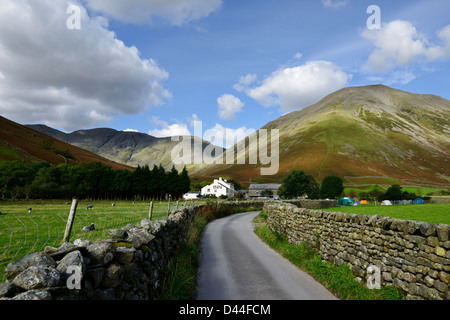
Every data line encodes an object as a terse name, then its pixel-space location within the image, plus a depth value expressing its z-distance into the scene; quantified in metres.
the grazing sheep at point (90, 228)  12.33
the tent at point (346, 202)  75.50
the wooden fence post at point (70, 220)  6.24
